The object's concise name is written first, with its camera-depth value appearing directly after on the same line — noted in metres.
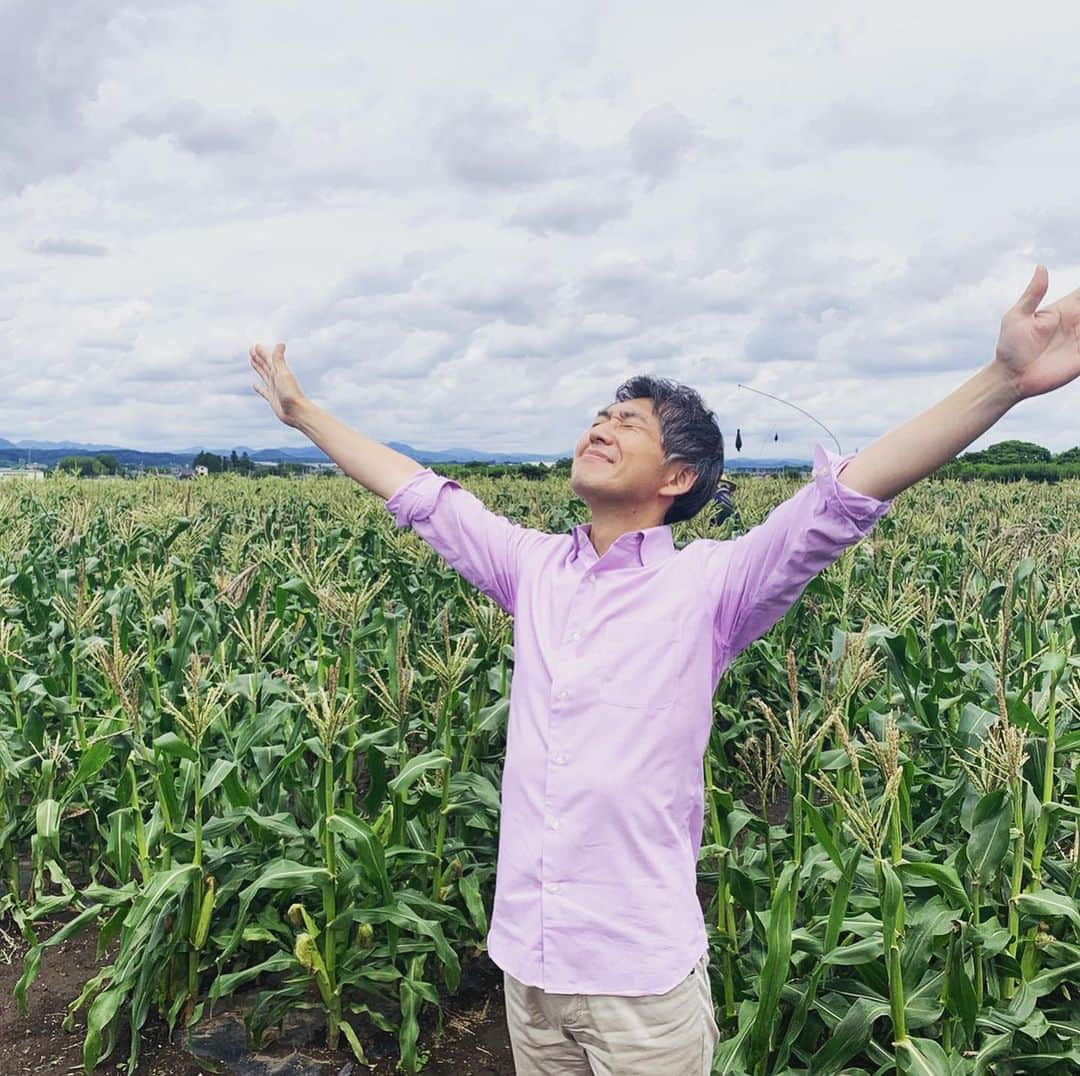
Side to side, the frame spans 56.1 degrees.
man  2.13
